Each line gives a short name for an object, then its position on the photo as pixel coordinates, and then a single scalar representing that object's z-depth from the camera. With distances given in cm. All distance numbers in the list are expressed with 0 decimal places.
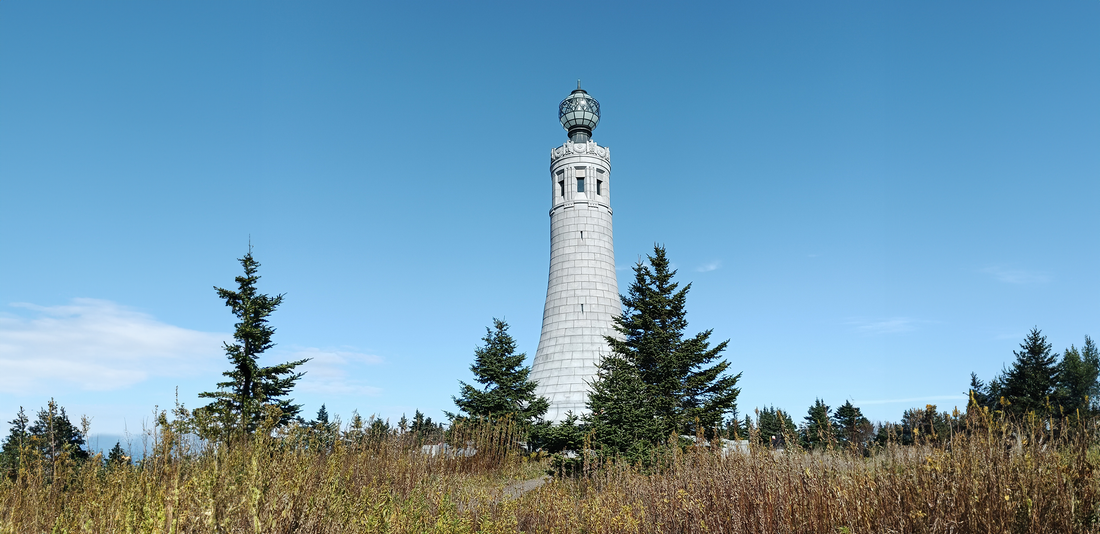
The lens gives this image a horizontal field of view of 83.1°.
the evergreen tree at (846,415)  4226
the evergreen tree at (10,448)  2039
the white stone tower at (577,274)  3153
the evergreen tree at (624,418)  1490
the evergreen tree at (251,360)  2253
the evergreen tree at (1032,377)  3909
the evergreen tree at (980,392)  4824
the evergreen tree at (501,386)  2680
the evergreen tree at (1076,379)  4225
